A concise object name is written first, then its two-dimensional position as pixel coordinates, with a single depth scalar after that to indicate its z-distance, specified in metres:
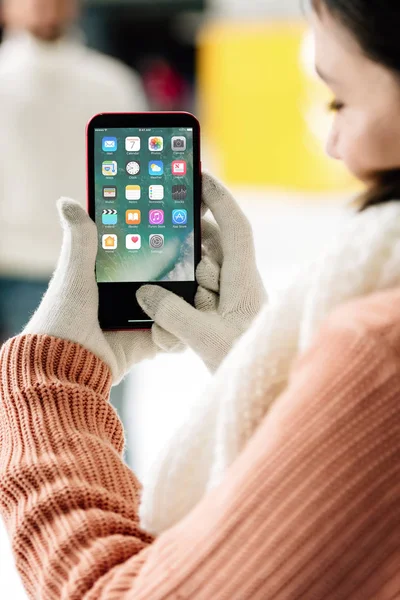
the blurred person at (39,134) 2.22
